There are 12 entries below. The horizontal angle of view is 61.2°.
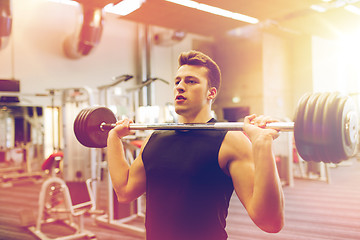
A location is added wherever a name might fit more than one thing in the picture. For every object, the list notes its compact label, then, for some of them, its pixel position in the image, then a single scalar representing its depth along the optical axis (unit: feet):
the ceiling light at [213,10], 13.78
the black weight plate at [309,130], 3.02
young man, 3.01
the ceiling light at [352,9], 18.02
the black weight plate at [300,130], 3.09
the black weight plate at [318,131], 2.97
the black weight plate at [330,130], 2.91
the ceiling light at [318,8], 18.42
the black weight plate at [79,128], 5.22
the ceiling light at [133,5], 12.14
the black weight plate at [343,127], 2.91
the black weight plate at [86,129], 5.18
